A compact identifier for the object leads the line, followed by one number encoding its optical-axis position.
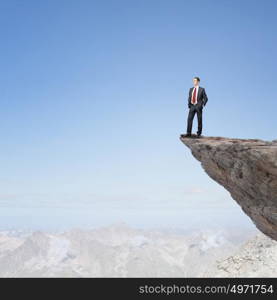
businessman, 19.03
